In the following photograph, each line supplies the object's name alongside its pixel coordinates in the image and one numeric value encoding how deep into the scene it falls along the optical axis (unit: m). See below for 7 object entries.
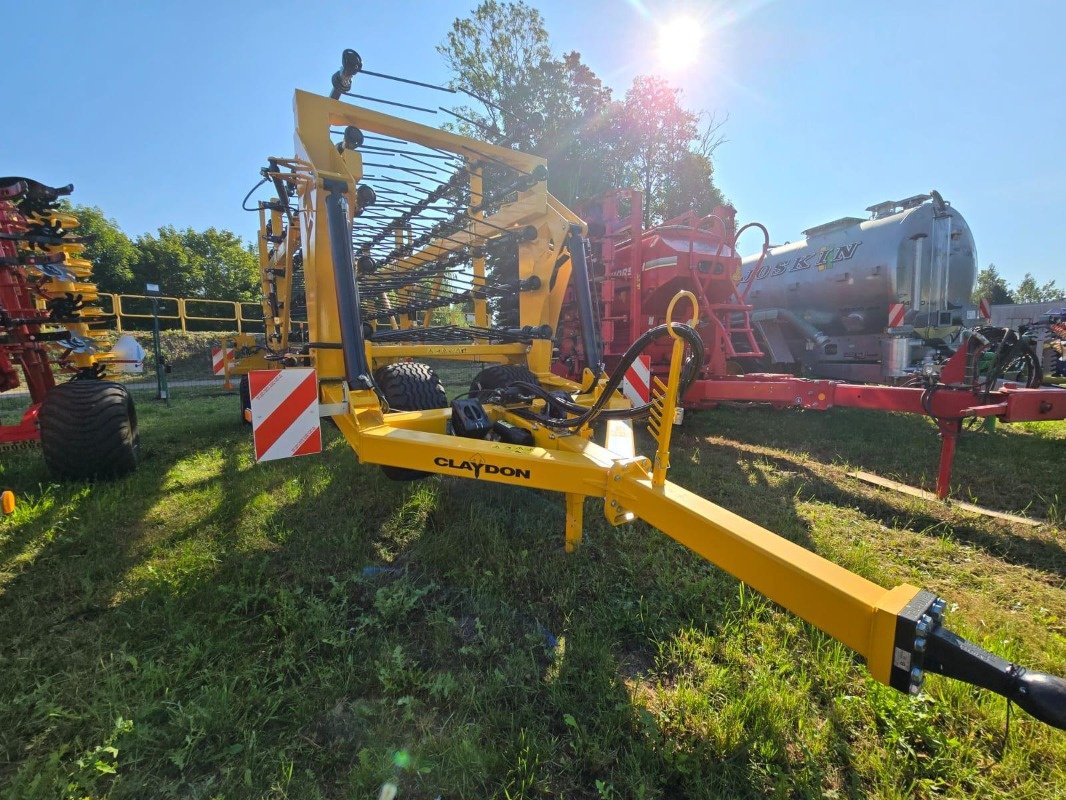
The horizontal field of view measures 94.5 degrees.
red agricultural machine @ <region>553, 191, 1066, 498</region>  3.46
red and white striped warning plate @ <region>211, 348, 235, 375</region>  8.21
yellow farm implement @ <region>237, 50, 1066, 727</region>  1.23
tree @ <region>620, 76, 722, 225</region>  19.56
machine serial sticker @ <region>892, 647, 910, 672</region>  1.15
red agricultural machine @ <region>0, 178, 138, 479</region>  3.58
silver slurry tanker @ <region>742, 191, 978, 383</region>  7.68
